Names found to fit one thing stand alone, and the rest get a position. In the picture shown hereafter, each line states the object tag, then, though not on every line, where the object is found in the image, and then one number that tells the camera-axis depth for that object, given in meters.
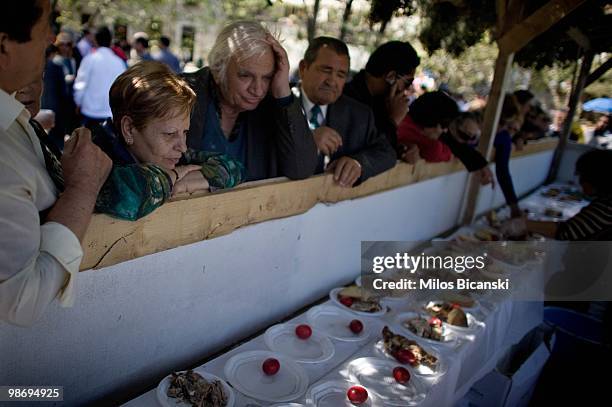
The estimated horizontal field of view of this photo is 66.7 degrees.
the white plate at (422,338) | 1.95
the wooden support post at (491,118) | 3.55
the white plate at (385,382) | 1.56
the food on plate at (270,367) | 1.52
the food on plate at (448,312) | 2.12
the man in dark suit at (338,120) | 2.11
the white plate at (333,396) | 1.48
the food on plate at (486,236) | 3.30
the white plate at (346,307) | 2.08
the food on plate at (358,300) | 2.12
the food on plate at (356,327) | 1.92
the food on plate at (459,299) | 2.31
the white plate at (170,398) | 1.30
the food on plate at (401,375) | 1.63
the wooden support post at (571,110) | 6.10
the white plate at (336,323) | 1.89
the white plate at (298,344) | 1.70
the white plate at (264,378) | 1.45
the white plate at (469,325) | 2.08
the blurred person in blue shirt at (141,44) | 6.90
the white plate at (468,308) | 2.26
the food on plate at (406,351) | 1.75
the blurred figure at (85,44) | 6.62
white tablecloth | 1.59
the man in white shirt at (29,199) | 0.80
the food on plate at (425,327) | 1.99
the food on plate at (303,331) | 1.80
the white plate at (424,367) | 1.71
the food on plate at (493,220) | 3.76
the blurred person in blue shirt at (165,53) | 7.01
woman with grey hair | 1.66
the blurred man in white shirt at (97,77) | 4.81
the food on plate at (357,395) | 1.48
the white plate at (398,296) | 2.31
